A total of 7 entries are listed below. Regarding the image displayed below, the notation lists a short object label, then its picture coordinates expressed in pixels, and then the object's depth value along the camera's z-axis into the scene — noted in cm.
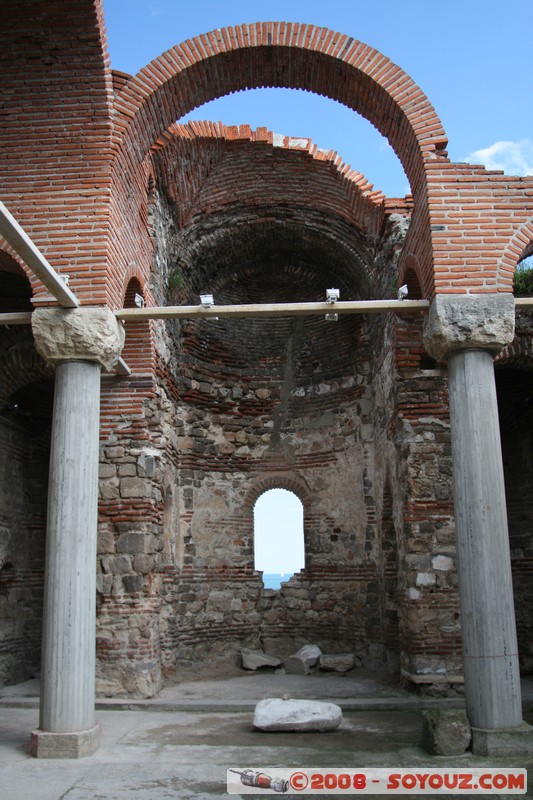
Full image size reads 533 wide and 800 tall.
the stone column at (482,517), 603
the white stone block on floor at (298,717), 688
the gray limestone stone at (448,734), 586
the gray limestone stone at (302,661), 1108
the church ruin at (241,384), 661
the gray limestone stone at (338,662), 1105
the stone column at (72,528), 602
